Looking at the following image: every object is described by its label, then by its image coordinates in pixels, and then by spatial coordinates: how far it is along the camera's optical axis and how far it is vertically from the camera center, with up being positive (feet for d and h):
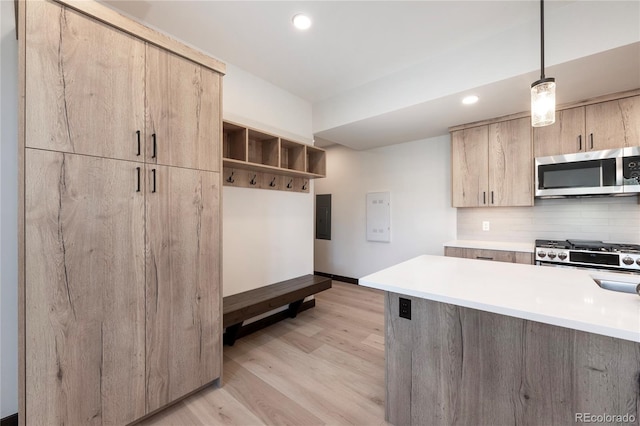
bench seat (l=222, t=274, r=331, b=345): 7.59 -2.83
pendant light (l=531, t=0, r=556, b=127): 4.71 +2.02
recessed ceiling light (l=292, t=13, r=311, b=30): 6.63 +5.02
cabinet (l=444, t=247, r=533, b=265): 9.04 -1.61
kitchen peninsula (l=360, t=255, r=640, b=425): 3.44 -2.13
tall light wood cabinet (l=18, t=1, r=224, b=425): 4.10 -0.05
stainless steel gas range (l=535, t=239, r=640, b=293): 7.55 -1.39
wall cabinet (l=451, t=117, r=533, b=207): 9.77 +1.87
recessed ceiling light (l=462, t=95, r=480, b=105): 8.38 +3.69
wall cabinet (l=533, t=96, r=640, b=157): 8.04 +2.72
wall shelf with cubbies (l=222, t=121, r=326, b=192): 8.38 +1.98
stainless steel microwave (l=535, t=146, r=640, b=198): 7.83 +1.21
